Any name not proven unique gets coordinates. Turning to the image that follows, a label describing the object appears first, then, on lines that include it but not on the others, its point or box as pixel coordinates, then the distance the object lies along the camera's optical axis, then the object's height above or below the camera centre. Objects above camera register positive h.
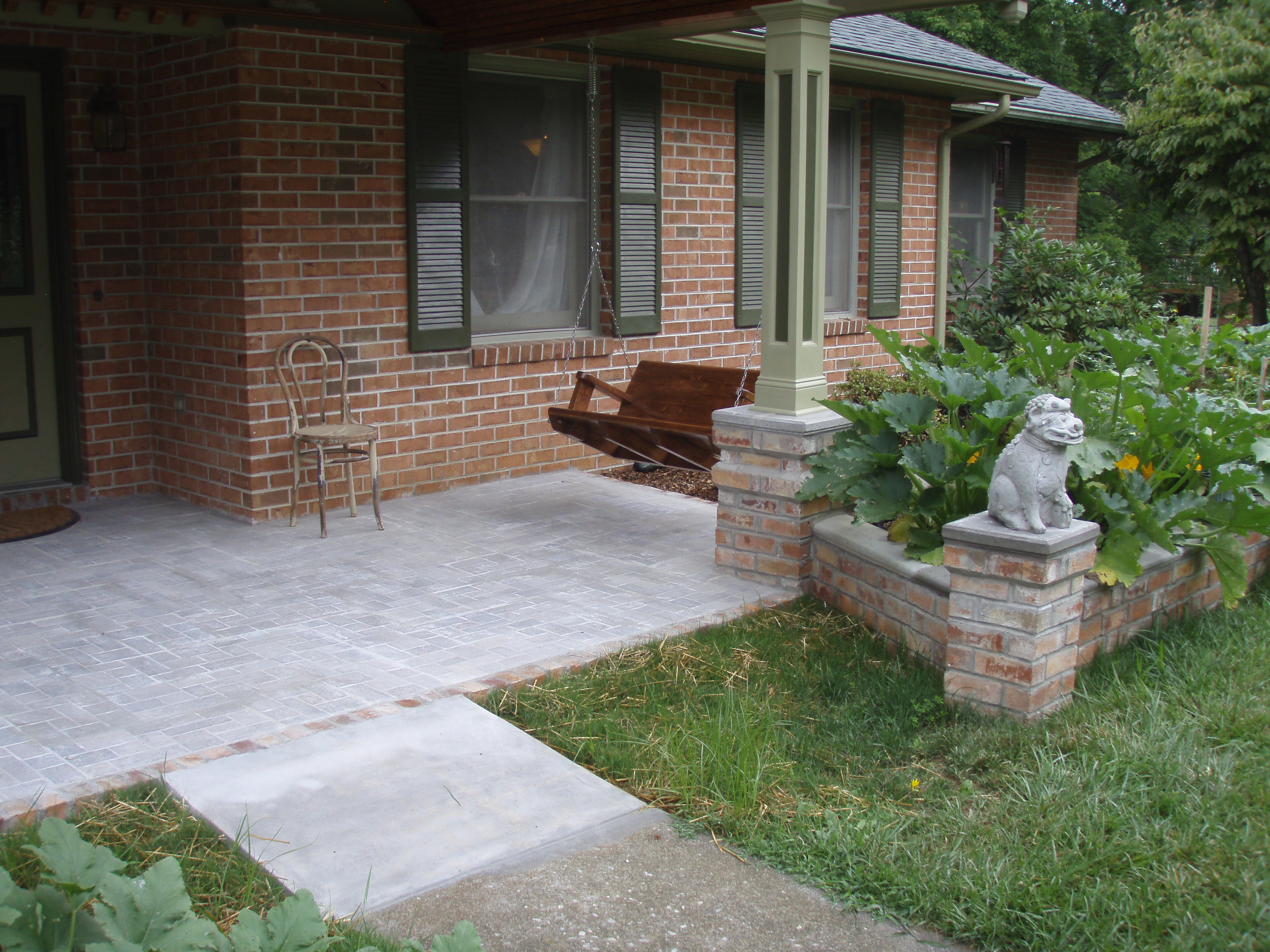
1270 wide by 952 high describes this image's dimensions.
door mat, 5.85 -1.01
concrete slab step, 2.90 -1.26
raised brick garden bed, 3.69 -1.00
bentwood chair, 5.91 -0.52
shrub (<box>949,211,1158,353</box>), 10.72 +0.14
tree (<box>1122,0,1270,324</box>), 12.23 +1.81
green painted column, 5.03 +0.44
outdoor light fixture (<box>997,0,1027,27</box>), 5.73 +1.39
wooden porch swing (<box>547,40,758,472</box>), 5.77 -0.51
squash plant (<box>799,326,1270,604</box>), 4.16 -0.51
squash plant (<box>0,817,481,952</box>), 2.04 -1.00
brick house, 6.10 +0.48
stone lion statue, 3.62 -0.47
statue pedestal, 3.64 -0.90
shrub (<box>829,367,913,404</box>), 8.30 -0.50
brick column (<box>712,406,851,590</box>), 5.00 -0.74
